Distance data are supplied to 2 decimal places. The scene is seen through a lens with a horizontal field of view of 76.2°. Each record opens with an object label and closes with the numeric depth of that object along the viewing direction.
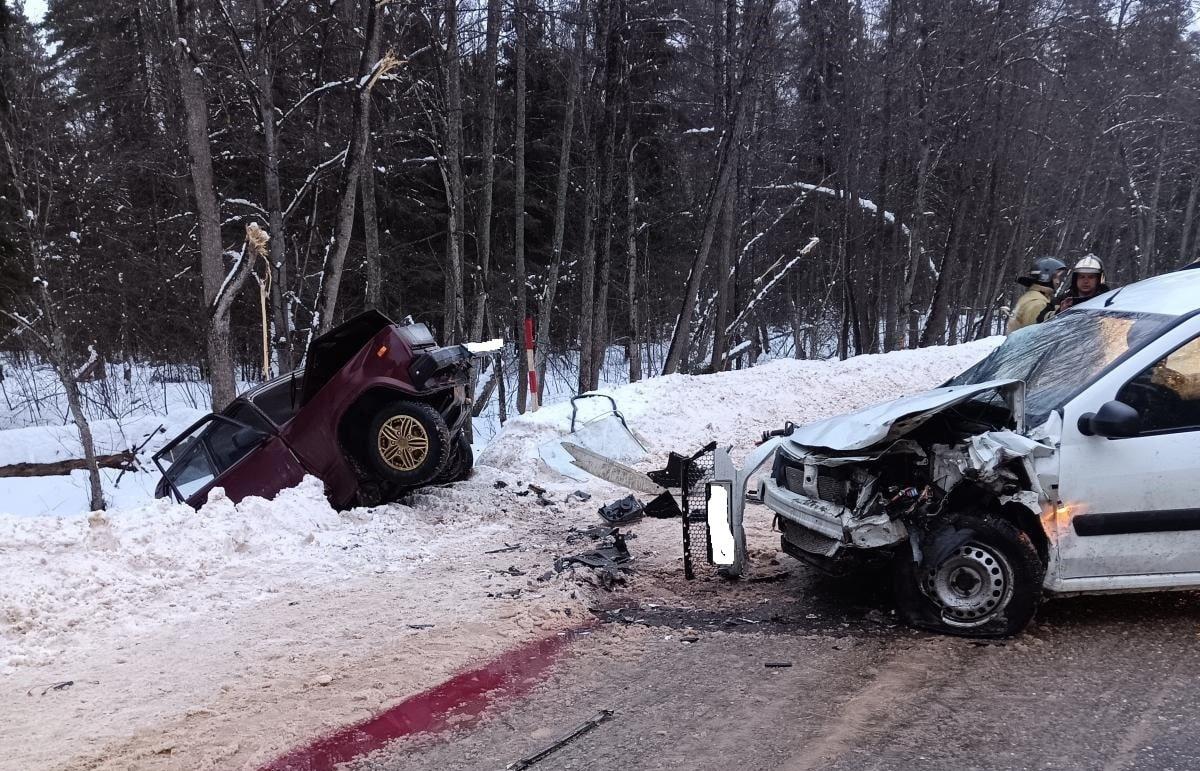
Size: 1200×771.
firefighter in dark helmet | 7.90
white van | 3.94
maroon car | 7.16
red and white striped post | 10.79
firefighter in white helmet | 7.38
